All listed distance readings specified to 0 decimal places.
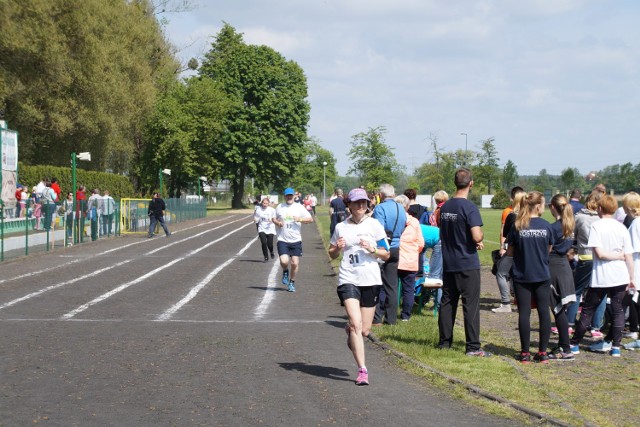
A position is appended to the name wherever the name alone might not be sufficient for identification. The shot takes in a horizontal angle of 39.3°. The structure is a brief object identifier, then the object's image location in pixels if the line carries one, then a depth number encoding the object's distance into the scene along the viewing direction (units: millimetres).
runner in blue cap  16500
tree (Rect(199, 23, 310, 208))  80250
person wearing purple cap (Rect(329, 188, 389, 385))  8188
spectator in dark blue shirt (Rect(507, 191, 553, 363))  9266
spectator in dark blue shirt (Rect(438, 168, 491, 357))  9438
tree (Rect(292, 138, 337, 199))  135625
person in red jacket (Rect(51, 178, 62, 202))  36238
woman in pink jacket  12344
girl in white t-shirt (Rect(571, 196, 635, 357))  9828
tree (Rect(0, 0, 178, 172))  40781
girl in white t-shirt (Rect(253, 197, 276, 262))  21406
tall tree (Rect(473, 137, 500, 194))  102938
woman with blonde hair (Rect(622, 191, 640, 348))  10188
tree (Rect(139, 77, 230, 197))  64188
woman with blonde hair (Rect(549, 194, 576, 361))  9633
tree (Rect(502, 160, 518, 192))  115062
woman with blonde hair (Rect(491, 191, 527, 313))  13695
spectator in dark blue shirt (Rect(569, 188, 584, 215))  12789
